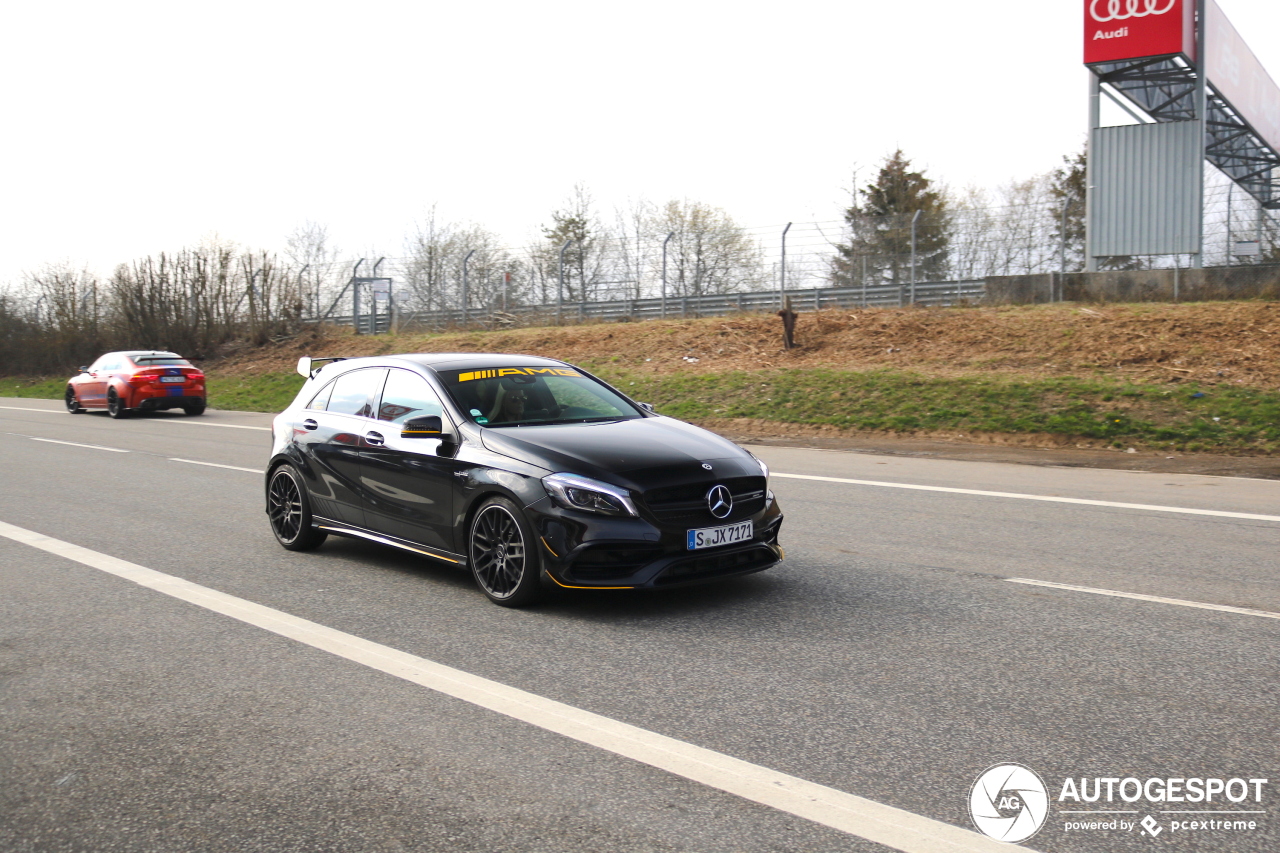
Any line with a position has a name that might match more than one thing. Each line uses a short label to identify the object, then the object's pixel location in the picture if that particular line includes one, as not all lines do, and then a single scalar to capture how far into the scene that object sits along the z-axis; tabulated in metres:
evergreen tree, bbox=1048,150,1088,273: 24.20
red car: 24.94
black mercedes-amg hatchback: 5.69
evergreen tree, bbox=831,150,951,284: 25.47
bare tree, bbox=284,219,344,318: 37.53
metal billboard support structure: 24.61
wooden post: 22.53
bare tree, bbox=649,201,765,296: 28.14
